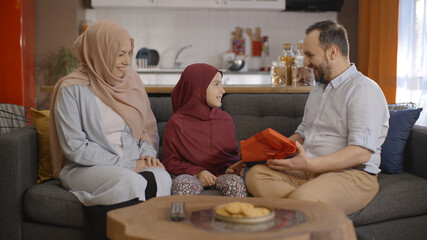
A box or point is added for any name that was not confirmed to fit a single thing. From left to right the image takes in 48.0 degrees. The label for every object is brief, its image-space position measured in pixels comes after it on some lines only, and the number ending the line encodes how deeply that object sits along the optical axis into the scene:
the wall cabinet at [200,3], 5.57
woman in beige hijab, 2.14
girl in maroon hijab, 2.56
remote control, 1.50
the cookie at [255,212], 1.47
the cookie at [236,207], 1.49
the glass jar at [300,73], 3.24
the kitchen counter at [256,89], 3.08
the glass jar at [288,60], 3.25
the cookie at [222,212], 1.49
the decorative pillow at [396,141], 2.61
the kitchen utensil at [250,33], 6.07
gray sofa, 2.22
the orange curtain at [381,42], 4.47
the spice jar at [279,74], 3.23
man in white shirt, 2.15
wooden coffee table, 1.36
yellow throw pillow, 2.46
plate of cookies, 1.45
